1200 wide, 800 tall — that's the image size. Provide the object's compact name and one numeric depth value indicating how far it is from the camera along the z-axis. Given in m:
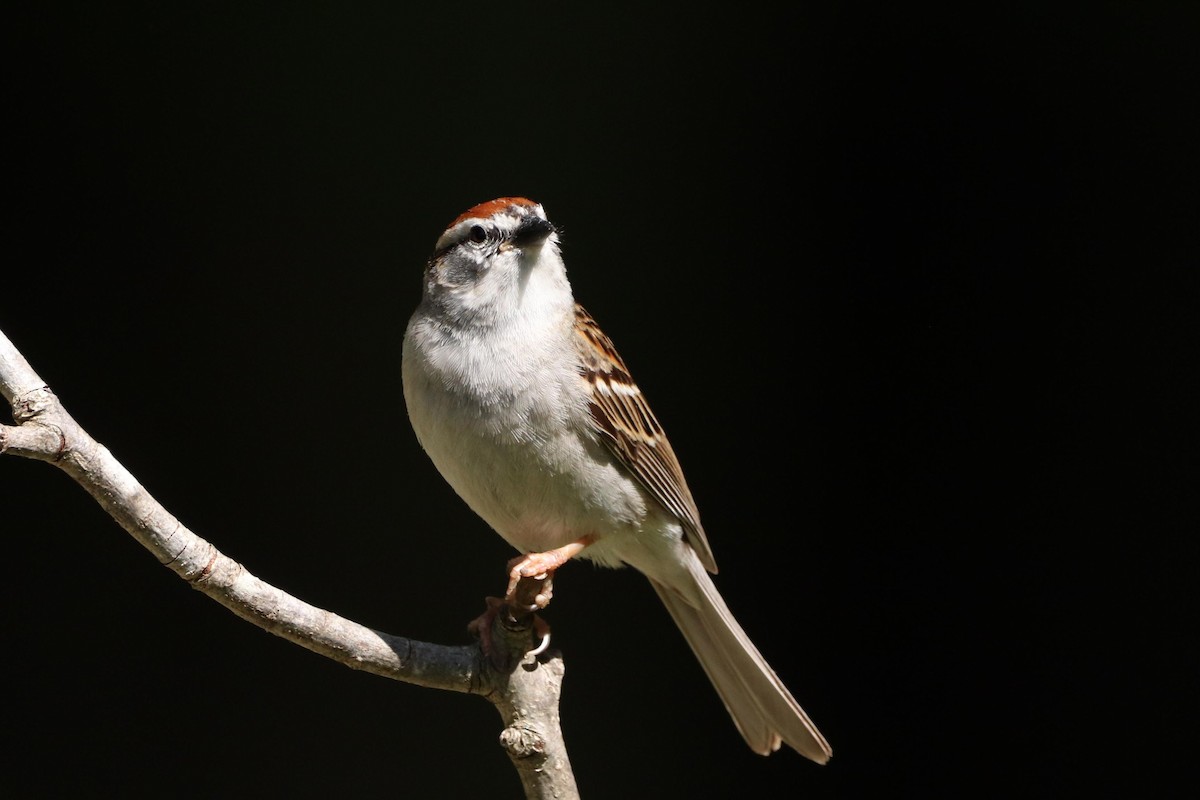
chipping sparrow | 3.56
